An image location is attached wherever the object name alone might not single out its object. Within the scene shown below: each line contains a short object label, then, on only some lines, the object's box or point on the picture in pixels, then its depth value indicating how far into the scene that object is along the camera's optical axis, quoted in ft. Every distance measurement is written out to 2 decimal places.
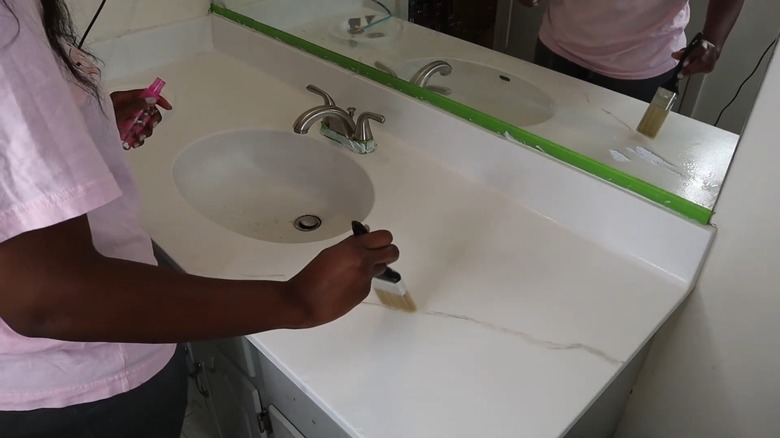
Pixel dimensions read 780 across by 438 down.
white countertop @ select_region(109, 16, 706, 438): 2.19
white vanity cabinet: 2.71
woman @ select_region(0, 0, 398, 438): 1.33
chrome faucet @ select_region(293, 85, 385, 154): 3.44
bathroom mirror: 2.41
